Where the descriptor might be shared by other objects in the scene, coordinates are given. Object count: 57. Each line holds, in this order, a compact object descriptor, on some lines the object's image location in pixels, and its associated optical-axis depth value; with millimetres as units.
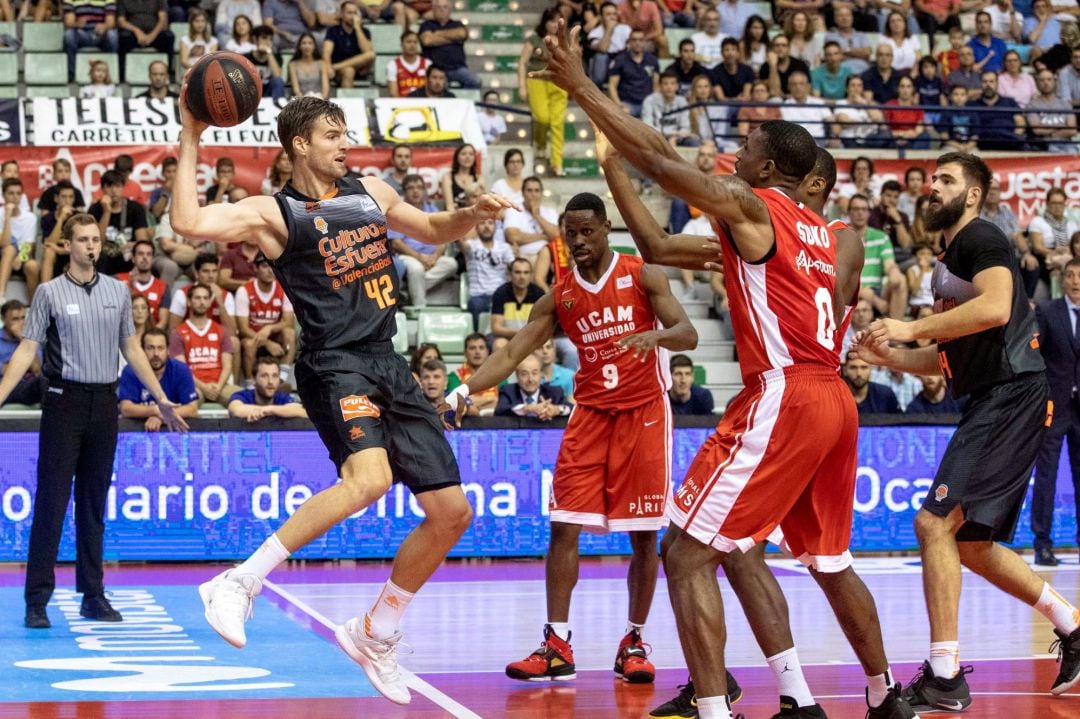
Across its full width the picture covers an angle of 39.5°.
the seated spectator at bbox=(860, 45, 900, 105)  19344
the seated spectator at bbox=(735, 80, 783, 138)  18188
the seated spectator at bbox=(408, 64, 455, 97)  17266
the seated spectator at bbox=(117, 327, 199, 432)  12086
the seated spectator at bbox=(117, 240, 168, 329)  14344
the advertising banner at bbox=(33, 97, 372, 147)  16016
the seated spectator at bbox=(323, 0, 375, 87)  17891
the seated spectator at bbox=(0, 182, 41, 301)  14641
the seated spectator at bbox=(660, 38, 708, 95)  18766
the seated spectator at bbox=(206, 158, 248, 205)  15180
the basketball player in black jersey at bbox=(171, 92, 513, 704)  6234
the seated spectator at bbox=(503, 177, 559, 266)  15945
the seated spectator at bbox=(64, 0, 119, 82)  17766
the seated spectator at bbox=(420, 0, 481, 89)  18375
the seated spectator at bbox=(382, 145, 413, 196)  15773
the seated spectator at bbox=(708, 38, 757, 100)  18734
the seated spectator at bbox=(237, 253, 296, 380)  14414
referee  8758
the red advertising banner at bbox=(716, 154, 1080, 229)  17609
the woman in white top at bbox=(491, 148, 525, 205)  16328
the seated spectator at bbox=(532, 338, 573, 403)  13719
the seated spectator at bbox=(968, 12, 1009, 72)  20312
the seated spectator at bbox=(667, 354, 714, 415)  13375
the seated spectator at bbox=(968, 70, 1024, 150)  19094
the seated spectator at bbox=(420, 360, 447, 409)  12164
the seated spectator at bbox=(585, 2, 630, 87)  18641
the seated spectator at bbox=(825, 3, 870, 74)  19844
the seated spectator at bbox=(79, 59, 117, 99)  16641
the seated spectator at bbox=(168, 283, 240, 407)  13844
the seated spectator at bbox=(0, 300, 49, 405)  13133
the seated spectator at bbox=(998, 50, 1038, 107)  19719
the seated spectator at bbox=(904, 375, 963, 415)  13695
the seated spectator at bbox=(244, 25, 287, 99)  16848
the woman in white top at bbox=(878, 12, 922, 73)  19922
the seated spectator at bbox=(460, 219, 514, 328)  15547
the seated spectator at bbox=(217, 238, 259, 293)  14992
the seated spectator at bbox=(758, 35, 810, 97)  18719
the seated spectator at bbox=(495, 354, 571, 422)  12664
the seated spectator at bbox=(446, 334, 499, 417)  13336
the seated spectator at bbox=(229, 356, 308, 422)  12406
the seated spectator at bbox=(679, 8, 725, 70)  19422
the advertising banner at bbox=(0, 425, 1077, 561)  12102
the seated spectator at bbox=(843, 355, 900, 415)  13594
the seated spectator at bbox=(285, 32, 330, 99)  17344
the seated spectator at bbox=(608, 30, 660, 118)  18391
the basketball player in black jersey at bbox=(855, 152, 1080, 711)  6430
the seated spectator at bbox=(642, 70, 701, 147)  17797
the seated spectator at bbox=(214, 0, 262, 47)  17812
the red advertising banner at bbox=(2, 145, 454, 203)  15719
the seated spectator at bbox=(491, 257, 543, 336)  14531
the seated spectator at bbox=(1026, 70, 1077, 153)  19484
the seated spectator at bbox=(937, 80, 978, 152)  18339
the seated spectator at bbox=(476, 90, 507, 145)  18188
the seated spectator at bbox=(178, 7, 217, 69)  17234
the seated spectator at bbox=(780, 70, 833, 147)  18312
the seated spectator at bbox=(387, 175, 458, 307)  15281
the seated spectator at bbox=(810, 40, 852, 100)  19281
